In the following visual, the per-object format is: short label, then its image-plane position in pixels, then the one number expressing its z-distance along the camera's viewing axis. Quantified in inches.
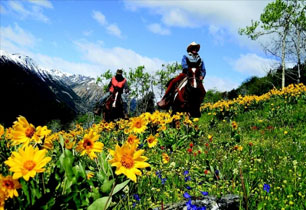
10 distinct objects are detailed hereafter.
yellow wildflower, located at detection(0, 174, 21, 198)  52.0
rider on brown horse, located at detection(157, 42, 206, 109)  371.2
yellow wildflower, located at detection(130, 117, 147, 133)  112.0
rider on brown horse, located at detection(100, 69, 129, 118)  552.1
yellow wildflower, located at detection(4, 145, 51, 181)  50.7
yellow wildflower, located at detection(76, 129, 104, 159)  71.2
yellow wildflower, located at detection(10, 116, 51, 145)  67.6
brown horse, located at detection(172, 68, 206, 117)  358.9
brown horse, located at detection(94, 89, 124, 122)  558.9
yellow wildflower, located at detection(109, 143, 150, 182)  55.5
